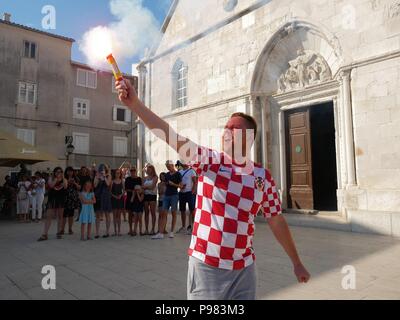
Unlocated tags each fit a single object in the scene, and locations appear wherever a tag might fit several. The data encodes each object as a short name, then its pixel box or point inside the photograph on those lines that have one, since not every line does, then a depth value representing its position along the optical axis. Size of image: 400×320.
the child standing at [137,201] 7.99
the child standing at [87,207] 7.54
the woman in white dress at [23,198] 11.16
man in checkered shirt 1.91
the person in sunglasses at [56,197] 7.64
